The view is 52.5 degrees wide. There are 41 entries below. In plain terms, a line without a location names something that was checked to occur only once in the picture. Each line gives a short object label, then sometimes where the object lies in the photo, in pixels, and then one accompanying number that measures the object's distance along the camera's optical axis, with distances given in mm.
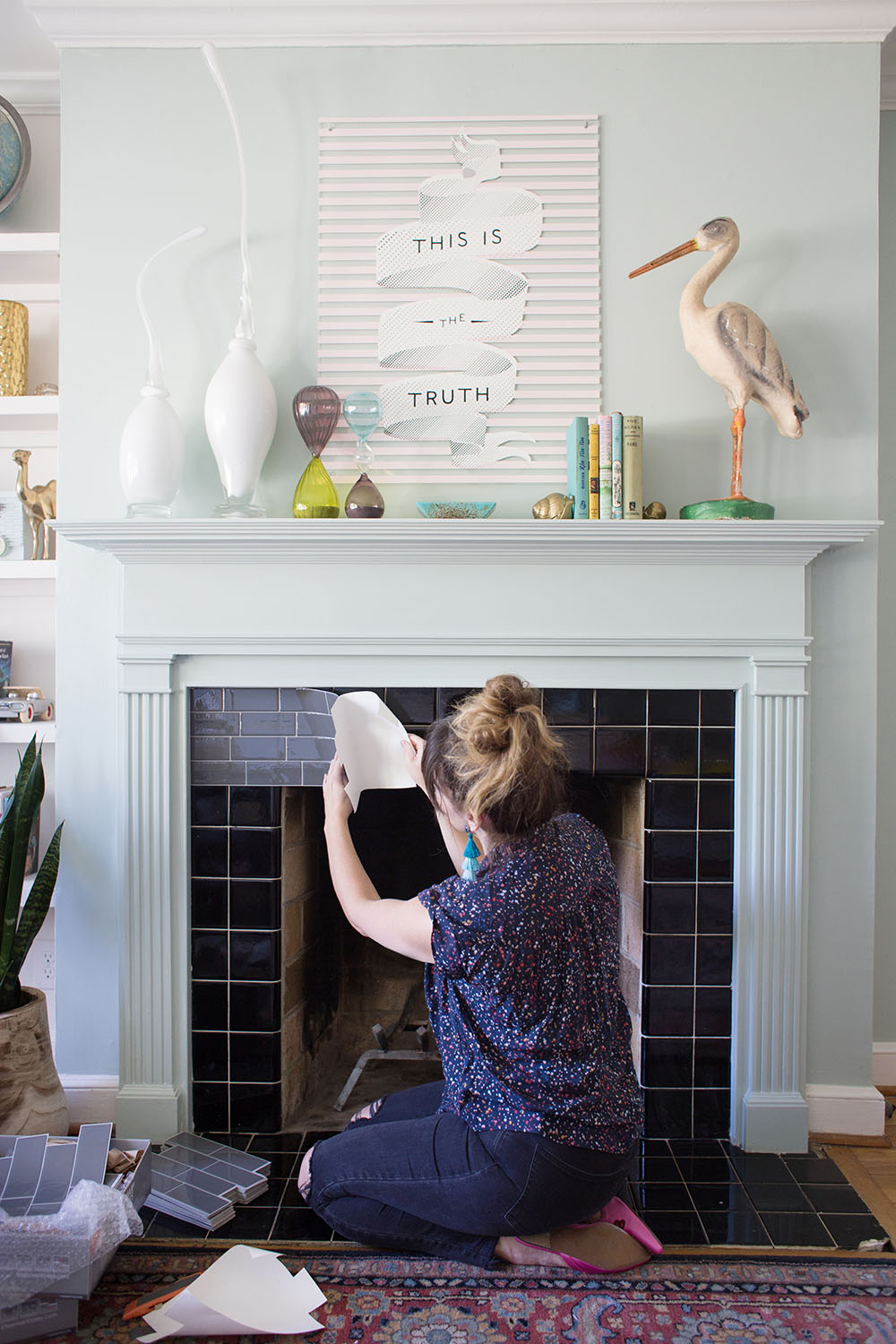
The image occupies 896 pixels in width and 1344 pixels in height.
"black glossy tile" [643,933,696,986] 1989
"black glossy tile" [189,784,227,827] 2012
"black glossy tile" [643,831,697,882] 1995
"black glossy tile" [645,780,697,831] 1991
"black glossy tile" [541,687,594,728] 1978
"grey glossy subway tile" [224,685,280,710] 1997
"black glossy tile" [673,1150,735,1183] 1853
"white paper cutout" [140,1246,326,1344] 1399
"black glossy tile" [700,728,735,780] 1992
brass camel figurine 2344
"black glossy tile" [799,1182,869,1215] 1765
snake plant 1888
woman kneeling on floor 1409
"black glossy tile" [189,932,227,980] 2002
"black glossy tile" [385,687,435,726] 1987
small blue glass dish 1924
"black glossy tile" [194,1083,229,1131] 2004
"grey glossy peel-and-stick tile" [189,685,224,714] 2002
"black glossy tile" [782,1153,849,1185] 1867
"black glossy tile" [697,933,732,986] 1989
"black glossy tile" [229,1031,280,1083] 1991
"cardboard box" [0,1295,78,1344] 1377
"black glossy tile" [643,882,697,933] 1990
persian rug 1418
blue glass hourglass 1909
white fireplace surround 1942
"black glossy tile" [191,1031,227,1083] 2000
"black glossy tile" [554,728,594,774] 1980
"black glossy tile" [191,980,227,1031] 2000
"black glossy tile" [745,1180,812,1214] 1763
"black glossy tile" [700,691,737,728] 1989
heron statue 1893
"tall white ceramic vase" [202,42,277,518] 1905
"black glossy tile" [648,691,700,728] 1980
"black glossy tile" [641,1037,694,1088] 1986
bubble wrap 1360
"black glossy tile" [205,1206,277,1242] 1654
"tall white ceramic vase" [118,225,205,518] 1901
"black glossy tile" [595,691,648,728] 1978
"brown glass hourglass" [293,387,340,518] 1939
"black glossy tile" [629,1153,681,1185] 1853
